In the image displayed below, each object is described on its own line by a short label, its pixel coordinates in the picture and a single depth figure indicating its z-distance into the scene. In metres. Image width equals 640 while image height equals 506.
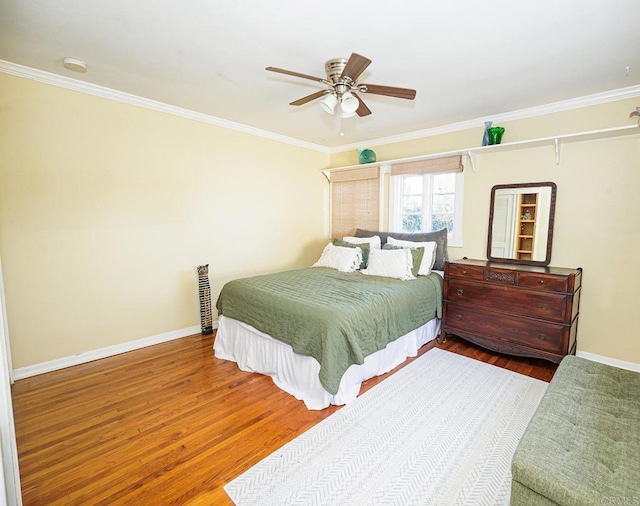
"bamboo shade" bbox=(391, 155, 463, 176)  3.59
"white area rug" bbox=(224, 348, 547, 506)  1.53
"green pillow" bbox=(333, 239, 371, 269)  3.71
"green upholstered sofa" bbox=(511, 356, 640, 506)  1.02
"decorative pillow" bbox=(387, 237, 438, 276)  3.32
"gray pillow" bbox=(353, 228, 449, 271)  3.58
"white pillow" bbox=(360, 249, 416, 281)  3.22
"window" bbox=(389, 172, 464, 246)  3.73
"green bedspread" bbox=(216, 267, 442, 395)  2.14
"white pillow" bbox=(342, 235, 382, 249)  3.79
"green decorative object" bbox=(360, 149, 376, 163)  4.33
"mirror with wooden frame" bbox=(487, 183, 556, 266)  3.08
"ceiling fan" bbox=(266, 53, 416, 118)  2.10
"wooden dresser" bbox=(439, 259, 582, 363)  2.60
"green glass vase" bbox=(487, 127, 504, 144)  3.18
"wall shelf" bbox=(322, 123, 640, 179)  2.58
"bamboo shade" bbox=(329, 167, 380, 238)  4.43
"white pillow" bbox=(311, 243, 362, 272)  3.61
